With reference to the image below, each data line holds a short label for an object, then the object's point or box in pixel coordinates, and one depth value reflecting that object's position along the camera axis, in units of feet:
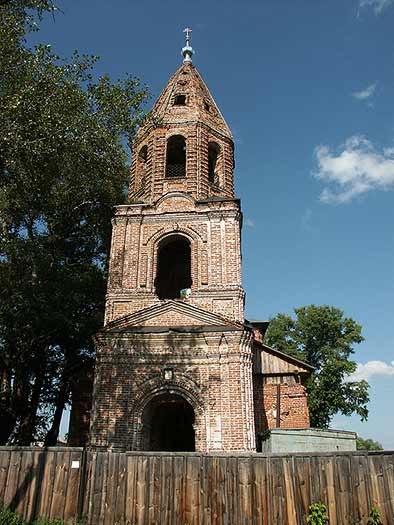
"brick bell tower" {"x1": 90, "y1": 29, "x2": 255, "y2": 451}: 39.93
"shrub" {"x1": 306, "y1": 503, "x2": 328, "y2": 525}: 21.80
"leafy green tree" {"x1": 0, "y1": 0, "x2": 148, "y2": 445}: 36.42
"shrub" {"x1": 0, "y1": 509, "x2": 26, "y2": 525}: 22.46
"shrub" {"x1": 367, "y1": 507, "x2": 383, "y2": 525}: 21.58
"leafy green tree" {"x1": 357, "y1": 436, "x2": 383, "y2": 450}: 213.99
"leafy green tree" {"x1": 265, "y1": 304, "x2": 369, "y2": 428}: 93.50
